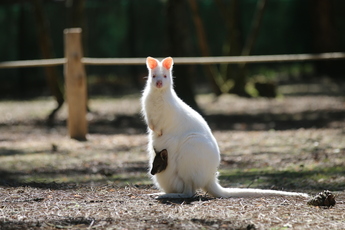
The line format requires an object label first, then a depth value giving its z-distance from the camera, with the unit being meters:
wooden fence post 17.41
